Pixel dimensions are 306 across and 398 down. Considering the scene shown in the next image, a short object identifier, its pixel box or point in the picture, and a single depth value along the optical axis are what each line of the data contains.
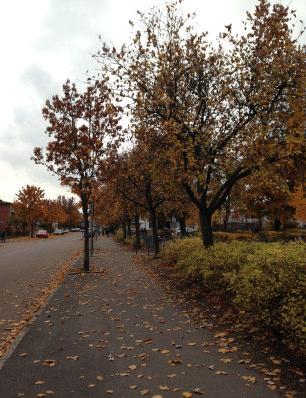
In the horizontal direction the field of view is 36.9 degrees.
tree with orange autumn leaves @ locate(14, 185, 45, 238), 78.31
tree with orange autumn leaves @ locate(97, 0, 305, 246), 11.37
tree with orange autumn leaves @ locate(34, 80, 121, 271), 17.47
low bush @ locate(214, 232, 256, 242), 28.51
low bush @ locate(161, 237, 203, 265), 15.69
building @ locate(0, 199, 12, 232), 83.62
